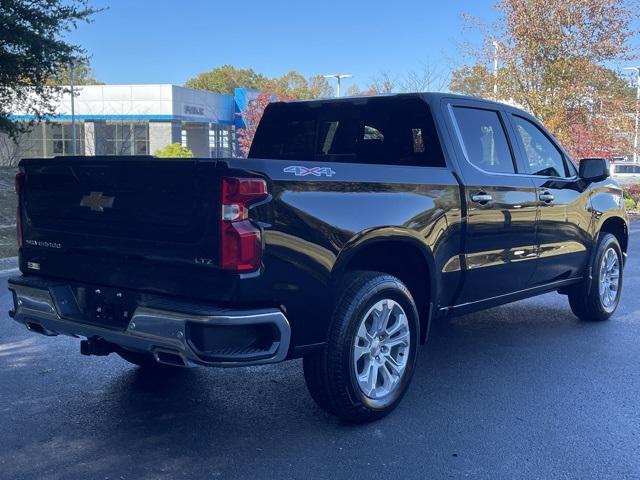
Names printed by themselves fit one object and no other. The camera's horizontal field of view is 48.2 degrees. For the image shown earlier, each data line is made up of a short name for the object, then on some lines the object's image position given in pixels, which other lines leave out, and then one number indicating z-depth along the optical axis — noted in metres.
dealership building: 37.81
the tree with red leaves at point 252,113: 28.59
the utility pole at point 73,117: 15.92
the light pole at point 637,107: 18.27
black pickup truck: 3.58
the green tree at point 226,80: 71.31
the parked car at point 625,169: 41.29
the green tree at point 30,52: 14.09
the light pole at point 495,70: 18.55
